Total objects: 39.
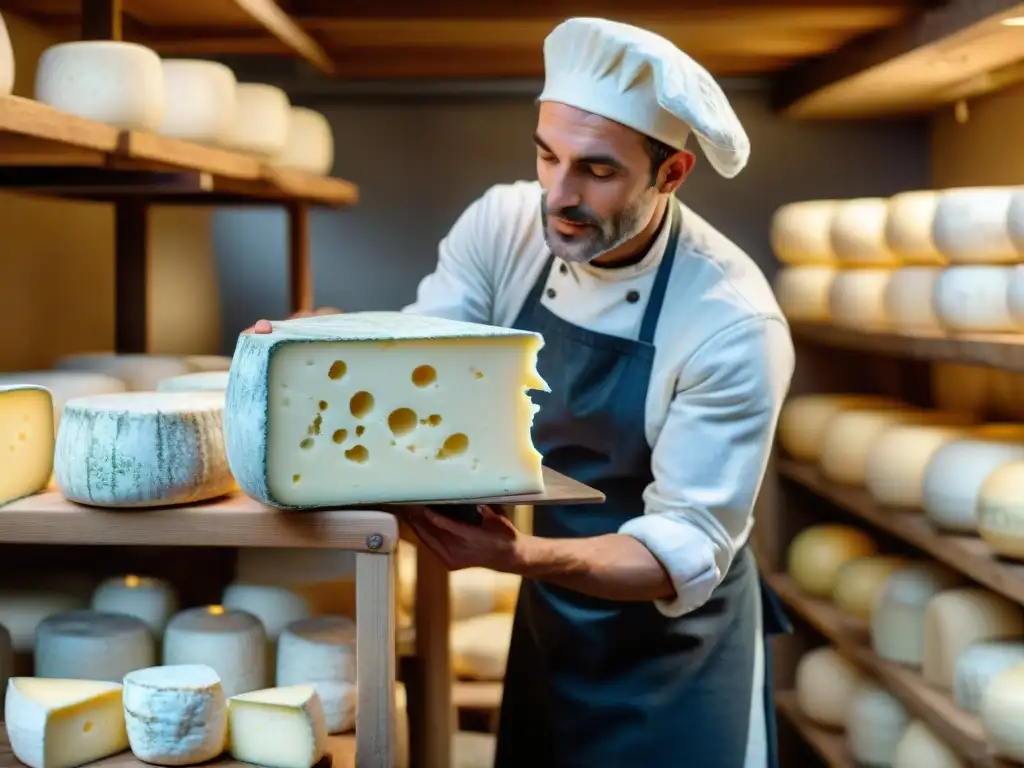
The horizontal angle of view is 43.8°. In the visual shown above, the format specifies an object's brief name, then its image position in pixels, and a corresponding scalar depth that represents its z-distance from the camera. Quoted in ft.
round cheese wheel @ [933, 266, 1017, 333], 7.94
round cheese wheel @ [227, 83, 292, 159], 8.37
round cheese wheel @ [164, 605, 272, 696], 5.00
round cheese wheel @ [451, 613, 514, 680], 9.69
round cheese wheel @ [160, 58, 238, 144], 7.42
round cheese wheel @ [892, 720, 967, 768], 8.40
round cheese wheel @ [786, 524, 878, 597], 11.02
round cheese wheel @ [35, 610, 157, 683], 4.92
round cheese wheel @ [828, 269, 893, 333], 9.97
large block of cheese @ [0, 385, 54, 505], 4.43
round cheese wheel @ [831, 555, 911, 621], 10.13
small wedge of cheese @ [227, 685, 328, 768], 4.43
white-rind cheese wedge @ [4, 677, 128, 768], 4.27
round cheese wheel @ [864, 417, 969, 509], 9.09
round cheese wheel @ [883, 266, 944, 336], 8.96
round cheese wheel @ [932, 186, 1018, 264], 8.07
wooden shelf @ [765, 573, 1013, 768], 7.69
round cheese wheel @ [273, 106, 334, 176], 9.68
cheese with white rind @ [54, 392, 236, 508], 4.20
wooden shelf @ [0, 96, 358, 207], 5.14
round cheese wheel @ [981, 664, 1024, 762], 6.99
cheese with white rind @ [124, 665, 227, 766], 4.27
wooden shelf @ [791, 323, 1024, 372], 7.50
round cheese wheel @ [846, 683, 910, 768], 9.36
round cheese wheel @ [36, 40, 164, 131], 6.06
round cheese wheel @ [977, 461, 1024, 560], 7.35
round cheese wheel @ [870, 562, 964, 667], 9.09
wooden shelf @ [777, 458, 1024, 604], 7.45
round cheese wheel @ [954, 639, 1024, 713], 7.70
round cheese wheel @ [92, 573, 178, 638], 5.49
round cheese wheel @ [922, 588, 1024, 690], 8.25
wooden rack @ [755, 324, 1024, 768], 7.77
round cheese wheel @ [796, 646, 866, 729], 10.47
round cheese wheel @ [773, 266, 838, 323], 11.08
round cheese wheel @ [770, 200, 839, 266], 10.89
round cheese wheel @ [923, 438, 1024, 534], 8.13
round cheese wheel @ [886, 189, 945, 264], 9.14
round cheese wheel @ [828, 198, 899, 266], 10.09
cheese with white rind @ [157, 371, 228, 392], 5.25
